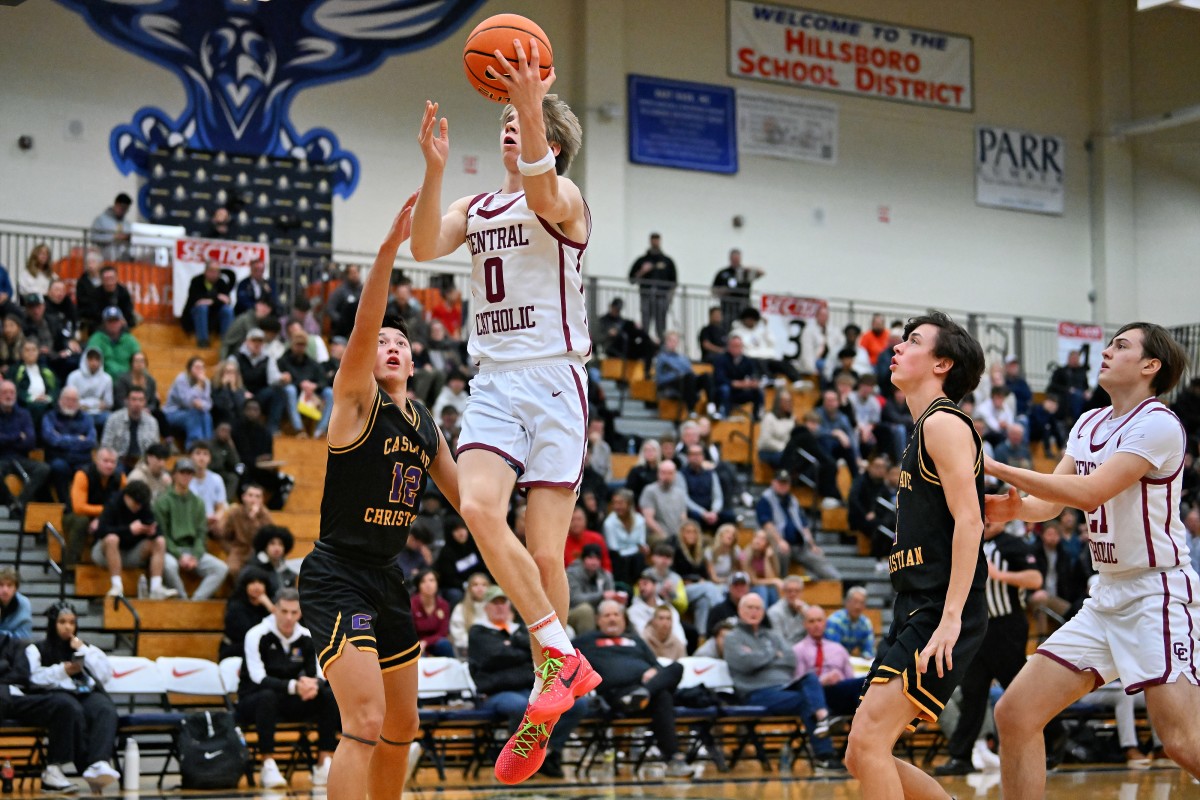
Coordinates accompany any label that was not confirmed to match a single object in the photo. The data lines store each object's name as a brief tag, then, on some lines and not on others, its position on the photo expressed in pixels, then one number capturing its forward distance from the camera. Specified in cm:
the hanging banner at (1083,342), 2491
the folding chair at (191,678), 1187
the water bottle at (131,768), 1097
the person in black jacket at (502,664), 1205
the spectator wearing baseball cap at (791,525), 1673
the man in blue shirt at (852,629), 1434
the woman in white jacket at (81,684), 1079
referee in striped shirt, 1211
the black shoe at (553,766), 1178
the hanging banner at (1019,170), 2777
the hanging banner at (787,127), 2559
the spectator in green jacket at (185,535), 1330
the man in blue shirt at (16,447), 1404
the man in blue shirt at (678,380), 1977
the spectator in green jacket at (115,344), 1586
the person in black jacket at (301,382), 1611
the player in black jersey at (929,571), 544
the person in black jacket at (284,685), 1139
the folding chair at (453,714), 1195
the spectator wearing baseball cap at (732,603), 1389
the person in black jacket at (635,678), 1224
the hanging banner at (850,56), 2564
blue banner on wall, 2431
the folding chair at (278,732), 1159
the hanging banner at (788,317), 2212
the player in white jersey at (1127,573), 614
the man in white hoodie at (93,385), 1515
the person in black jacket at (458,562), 1375
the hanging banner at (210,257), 1845
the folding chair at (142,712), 1119
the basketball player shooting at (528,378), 571
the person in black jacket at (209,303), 1792
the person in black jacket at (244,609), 1215
